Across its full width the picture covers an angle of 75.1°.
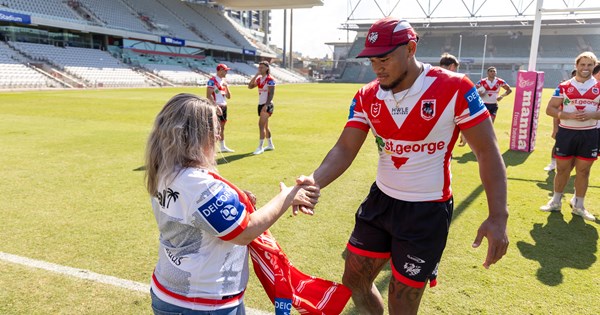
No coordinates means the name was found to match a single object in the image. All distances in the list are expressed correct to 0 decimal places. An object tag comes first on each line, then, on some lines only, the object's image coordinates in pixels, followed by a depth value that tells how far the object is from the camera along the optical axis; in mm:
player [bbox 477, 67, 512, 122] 10484
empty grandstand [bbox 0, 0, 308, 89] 34219
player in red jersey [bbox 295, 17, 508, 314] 2285
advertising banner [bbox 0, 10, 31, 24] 32906
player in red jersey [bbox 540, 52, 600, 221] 5087
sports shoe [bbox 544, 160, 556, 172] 8016
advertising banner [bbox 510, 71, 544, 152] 9703
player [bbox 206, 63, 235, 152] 9492
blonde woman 1717
